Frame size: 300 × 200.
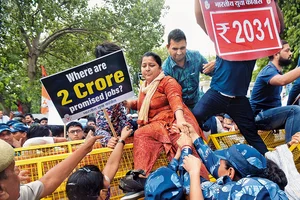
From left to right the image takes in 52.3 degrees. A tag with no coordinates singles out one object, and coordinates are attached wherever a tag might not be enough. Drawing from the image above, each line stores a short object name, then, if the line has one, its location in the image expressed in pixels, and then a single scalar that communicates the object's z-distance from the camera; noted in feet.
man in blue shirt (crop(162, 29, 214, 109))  10.45
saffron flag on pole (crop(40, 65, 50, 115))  21.91
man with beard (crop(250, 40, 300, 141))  9.93
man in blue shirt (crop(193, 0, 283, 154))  9.98
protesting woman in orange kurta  8.20
